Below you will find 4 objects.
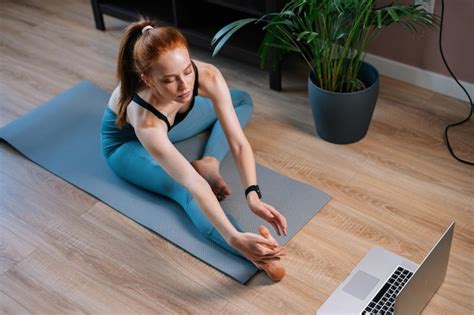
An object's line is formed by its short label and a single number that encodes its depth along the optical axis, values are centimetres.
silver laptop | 164
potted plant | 205
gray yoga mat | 204
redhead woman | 175
